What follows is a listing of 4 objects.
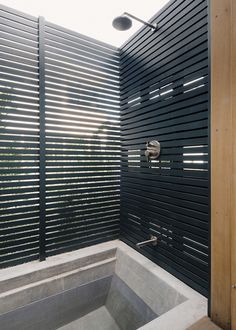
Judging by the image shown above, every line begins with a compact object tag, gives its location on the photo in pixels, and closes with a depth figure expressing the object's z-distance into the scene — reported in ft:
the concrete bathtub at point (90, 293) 5.41
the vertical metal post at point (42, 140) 6.48
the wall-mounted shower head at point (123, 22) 5.68
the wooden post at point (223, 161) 3.67
